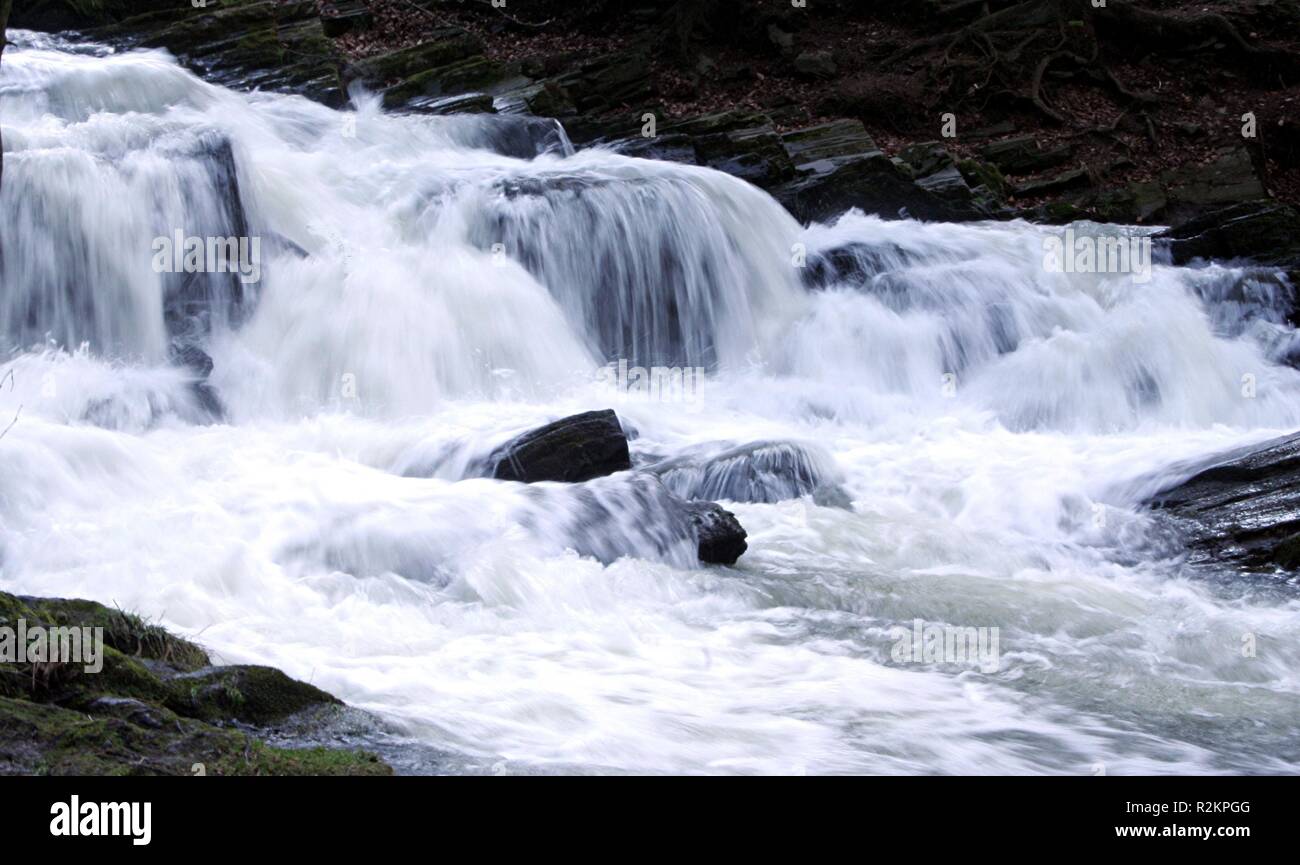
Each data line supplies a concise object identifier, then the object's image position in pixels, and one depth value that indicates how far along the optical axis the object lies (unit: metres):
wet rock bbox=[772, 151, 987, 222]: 15.56
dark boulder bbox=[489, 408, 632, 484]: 8.98
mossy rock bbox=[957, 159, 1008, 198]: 17.03
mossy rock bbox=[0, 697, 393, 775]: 3.69
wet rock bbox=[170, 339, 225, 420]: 10.84
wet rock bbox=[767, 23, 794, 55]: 20.09
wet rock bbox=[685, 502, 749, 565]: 7.99
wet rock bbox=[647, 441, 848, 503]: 9.61
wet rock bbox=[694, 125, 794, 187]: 15.77
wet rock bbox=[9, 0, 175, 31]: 16.70
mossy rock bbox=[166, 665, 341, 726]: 4.51
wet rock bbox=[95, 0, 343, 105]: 16.25
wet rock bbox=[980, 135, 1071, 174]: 17.98
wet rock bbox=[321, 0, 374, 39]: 18.67
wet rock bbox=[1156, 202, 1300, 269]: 14.75
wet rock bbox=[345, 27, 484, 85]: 17.11
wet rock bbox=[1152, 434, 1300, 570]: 8.41
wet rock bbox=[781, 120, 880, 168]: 16.23
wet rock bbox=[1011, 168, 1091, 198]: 17.34
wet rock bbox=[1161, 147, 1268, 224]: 16.81
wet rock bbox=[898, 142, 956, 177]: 16.38
